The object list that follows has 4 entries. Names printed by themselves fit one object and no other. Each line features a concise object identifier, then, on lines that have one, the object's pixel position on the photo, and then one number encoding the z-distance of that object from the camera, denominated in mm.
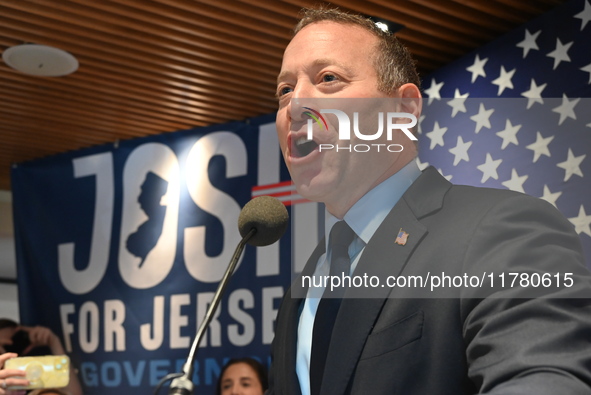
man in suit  903
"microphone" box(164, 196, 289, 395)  1423
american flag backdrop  3793
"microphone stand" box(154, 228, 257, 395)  951
